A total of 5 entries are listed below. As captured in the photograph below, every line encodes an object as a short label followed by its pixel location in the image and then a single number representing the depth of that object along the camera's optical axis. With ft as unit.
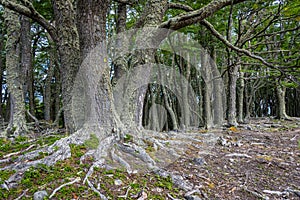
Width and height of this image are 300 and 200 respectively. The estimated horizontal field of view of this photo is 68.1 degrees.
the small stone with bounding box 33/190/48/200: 6.44
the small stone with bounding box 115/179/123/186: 7.85
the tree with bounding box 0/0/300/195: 9.87
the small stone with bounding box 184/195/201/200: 7.90
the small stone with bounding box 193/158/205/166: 11.38
